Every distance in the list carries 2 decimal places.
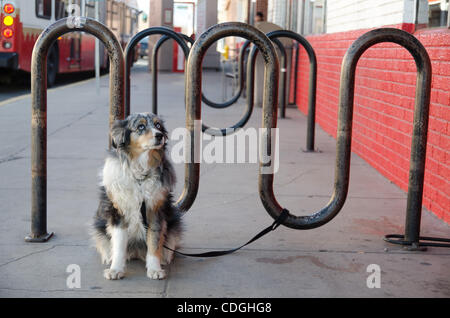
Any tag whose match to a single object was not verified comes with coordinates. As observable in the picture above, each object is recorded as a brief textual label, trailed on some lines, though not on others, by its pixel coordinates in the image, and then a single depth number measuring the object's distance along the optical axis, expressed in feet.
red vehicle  50.78
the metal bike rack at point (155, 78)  26.00
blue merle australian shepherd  12.62
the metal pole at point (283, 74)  35.19
